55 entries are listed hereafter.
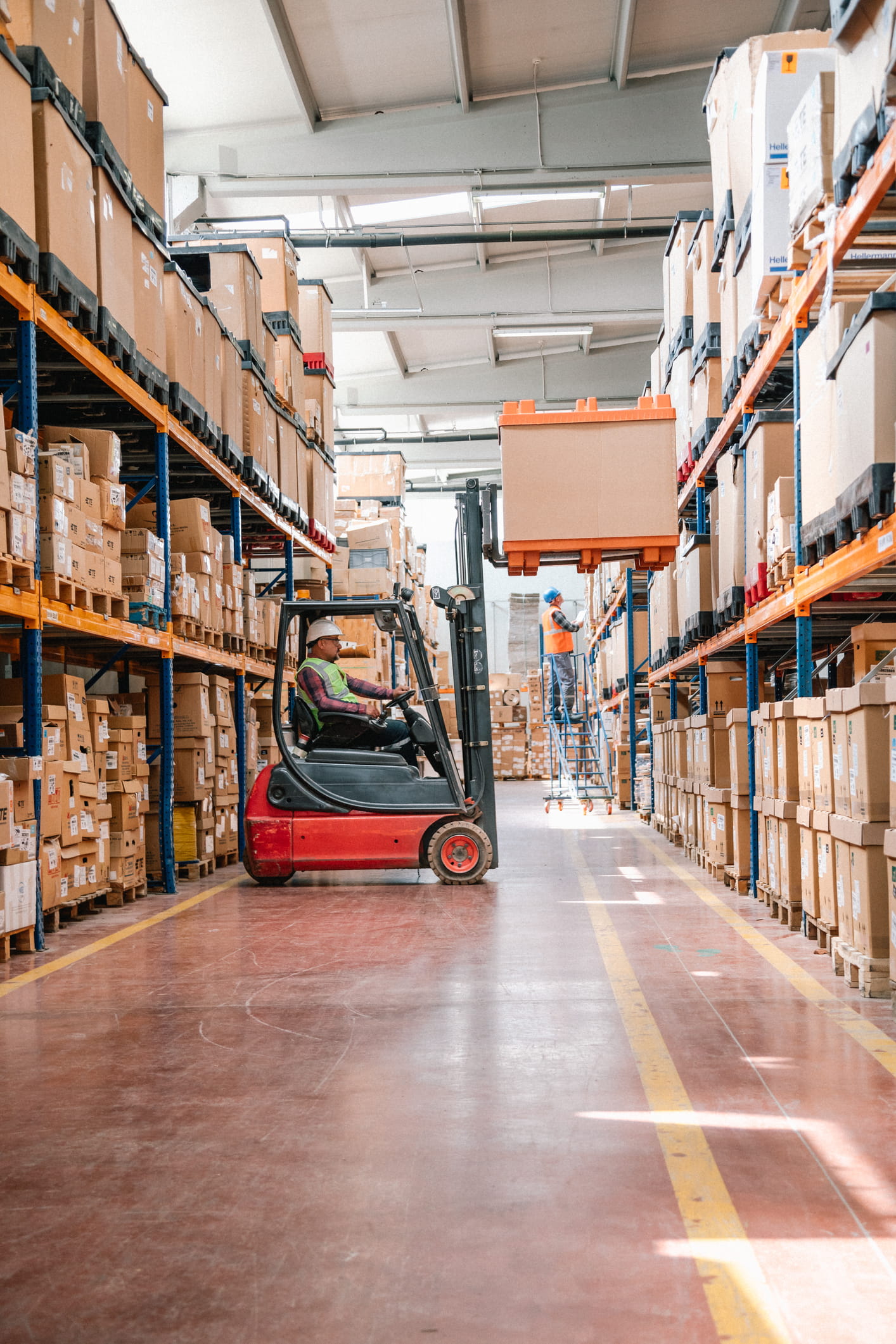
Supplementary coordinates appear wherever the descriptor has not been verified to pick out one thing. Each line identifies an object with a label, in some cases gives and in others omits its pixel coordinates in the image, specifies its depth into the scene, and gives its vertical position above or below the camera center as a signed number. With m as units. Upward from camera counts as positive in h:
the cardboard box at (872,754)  4.63 -0.16
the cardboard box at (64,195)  6.20 +2.84
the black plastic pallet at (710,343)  9.20 +2.86
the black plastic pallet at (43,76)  6.17 +3.38
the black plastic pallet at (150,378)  7.71 +2.32
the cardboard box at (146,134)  7.77 +3.93
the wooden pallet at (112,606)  7.32 +0.77
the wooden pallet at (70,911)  7.04 -1.12
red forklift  8.62 -0.49
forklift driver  8.77 +0.23
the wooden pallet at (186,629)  9.11 +0.76
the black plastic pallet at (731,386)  8.05 +2.27
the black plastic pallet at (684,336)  10.40 +3.30
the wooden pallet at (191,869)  9.69 -1.13
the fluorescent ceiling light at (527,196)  14.34 +6.47
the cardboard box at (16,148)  5.70 +2.81
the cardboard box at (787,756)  6.36 -0.22
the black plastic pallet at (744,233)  7.25 +2.95
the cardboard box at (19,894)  5.90 -0.81
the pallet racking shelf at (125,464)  6.12 +2.04
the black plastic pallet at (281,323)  12.44 +4.16
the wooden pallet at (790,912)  6.48 -1.07
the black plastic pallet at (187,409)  8.55 +2.30
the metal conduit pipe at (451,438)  27.44 +6.47
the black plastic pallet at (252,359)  10.67 +3.30
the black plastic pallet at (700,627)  9.35 +0.70
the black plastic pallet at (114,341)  6.97 +2.31
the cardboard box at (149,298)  7.86 +2.87
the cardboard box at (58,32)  6.28 +3.72
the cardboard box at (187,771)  9.51 -0.34
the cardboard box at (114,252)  7.00 +2.86
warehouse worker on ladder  18.34 +1.11
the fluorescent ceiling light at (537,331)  19.53 +6.31
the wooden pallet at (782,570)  6.63 +0.81
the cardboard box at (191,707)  9.54 +0.16
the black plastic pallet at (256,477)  10.72 +2.26
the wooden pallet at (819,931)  5.46 -1.08
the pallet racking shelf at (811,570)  4.68 +0.67
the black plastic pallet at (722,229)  8.01 +3.37
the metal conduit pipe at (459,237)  15.61 +6.32
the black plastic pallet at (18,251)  5.64 +2.30
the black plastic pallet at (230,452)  9.89 +2.28
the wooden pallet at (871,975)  4.77 -1.04
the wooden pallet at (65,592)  6.55 +0.77
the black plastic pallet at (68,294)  6.16 +2.32
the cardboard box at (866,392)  4.77 +1.31
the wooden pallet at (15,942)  6.00 -1.08
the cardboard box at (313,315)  14.02 +4.76
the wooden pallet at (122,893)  8.12 -1.11
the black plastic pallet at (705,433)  9.51 +2.25
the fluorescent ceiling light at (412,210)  16.42 +7.04
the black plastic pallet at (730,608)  8.12 +0.74
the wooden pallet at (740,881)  8.02 -1.10
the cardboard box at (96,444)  7.53 +1.78
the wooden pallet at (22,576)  6.00 +0.78
